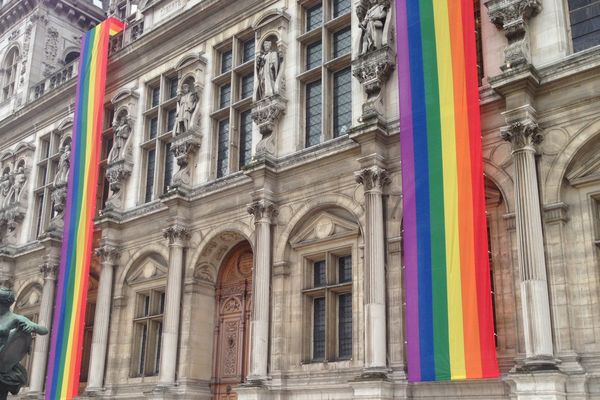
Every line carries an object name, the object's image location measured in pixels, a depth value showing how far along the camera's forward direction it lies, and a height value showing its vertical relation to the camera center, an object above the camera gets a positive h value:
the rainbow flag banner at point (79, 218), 21.25 +6.25
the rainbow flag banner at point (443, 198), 13.62 +4.44
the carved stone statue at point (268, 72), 19.81 +9.33
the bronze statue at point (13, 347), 11.16 +1.18
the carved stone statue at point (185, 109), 22.00 +9.20
